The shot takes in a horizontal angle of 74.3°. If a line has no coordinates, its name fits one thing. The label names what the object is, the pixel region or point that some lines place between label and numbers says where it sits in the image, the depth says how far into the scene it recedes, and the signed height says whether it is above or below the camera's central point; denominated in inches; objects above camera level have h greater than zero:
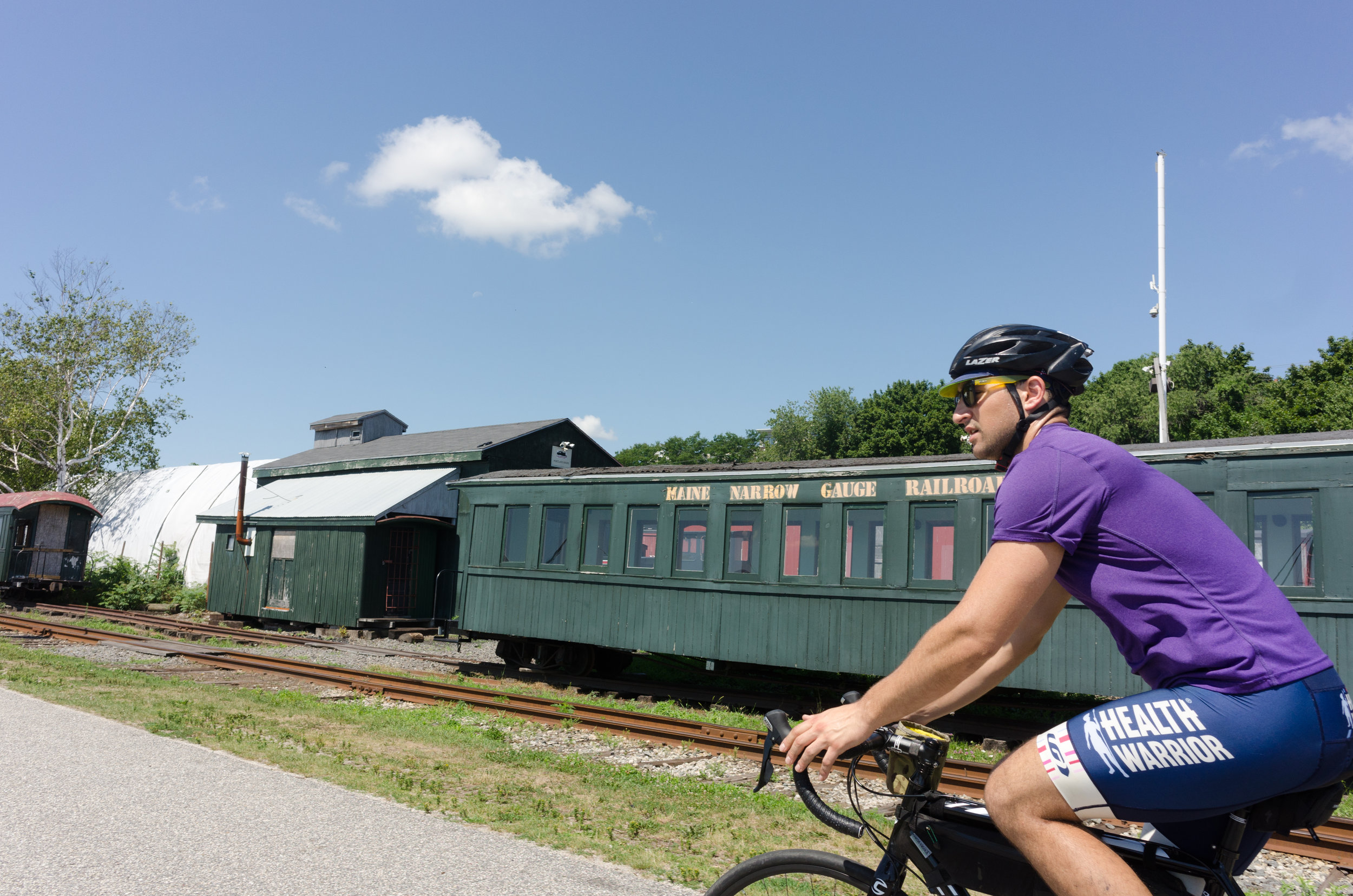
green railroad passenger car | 345.4 +17.1
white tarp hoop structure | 1273.4 +52.7
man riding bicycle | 67.7 -5.1
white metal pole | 941.8 +407.4
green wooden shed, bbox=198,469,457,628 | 871.1 -0.1
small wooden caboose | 1052.5 -4.6
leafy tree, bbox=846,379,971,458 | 2261.3 +431.5
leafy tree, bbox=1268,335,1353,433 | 1296.8 +348.0
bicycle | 71.3 -21.4
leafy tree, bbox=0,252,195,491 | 1475.1 +257.3
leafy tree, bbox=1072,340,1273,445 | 1760.6 +426.6
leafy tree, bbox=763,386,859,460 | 2881.4 +520.1
